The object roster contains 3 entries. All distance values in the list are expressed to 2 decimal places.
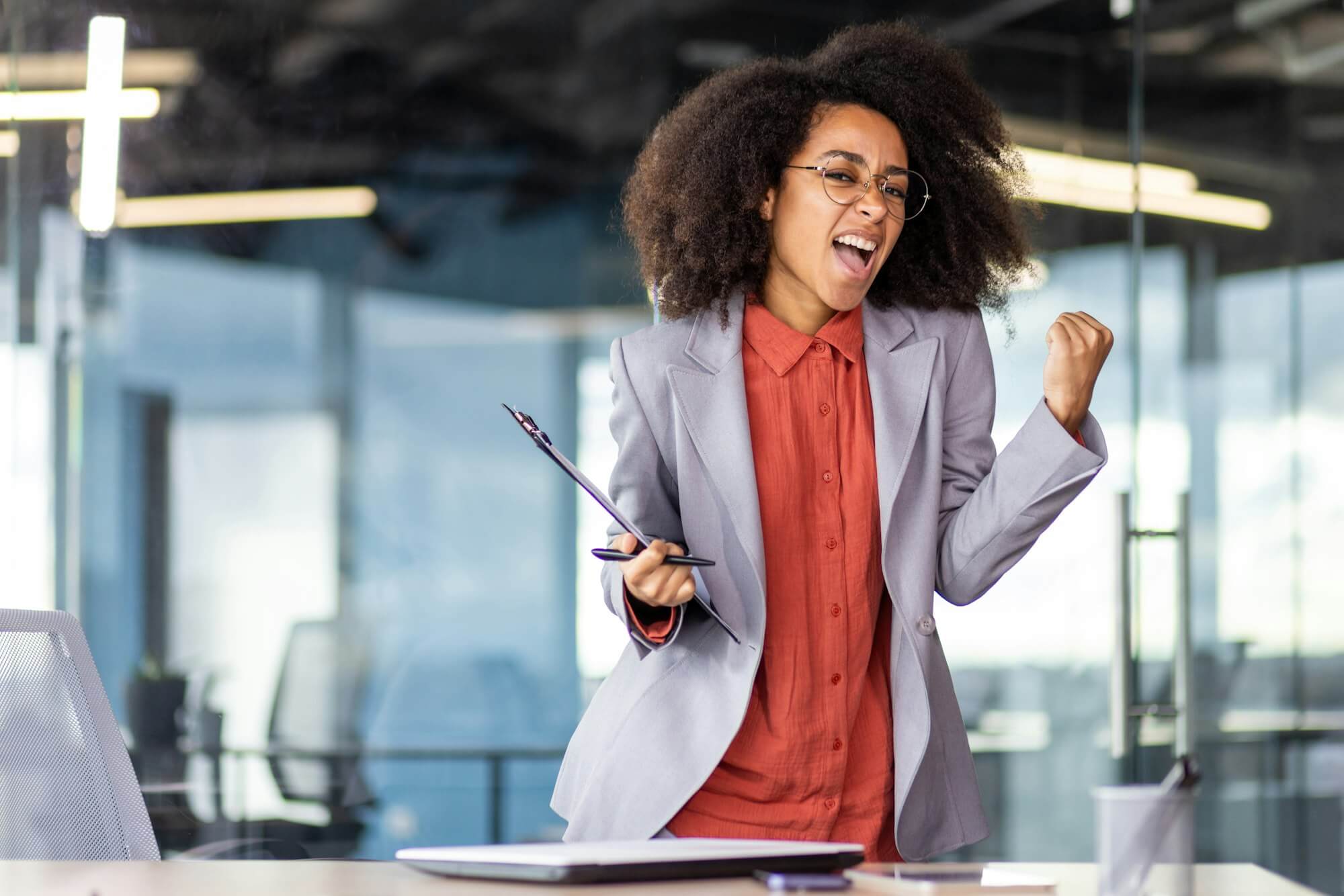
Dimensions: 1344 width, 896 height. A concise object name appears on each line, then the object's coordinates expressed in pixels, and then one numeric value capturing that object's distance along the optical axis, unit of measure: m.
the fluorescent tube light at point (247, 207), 4.01
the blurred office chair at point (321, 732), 4.10
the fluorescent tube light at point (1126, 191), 3.90
